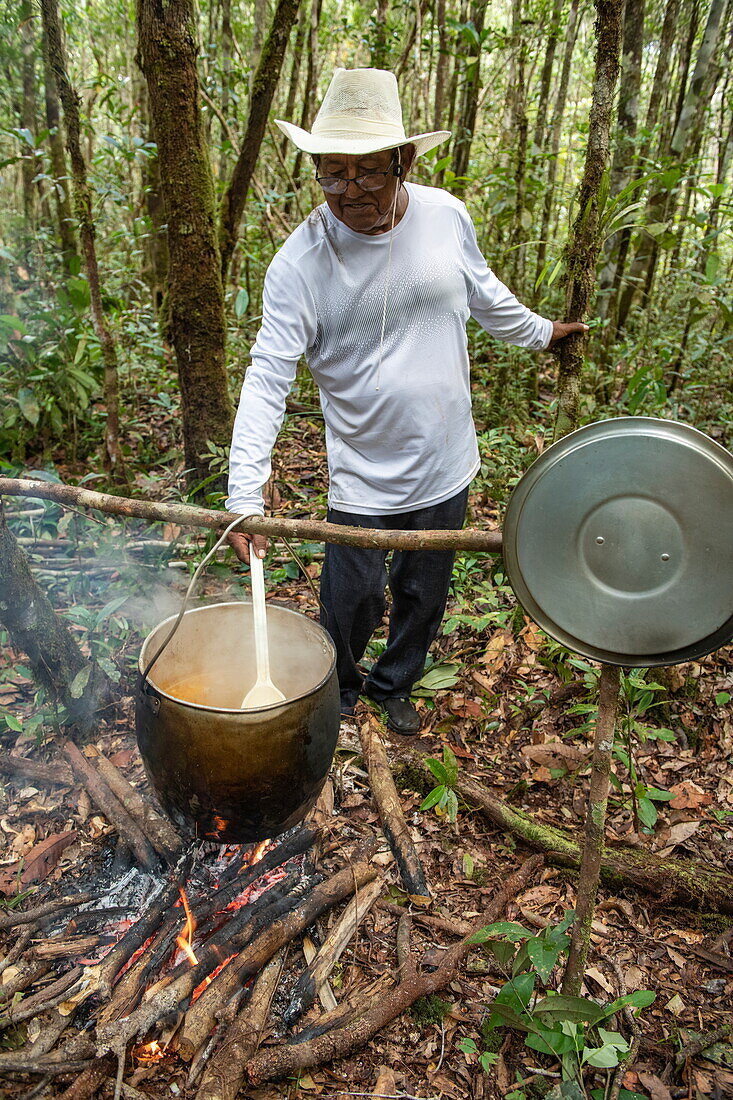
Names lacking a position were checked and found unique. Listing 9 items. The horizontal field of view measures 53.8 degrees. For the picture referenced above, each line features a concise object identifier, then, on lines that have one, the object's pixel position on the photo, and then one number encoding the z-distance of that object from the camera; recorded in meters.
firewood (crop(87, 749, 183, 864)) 2.44
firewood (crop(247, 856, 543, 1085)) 1.85
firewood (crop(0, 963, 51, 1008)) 2.05
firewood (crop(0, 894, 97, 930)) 2.23
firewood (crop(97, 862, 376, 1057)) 1.90
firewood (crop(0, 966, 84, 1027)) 1.96
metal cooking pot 1.68
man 2.35
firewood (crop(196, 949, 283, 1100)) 1.79
